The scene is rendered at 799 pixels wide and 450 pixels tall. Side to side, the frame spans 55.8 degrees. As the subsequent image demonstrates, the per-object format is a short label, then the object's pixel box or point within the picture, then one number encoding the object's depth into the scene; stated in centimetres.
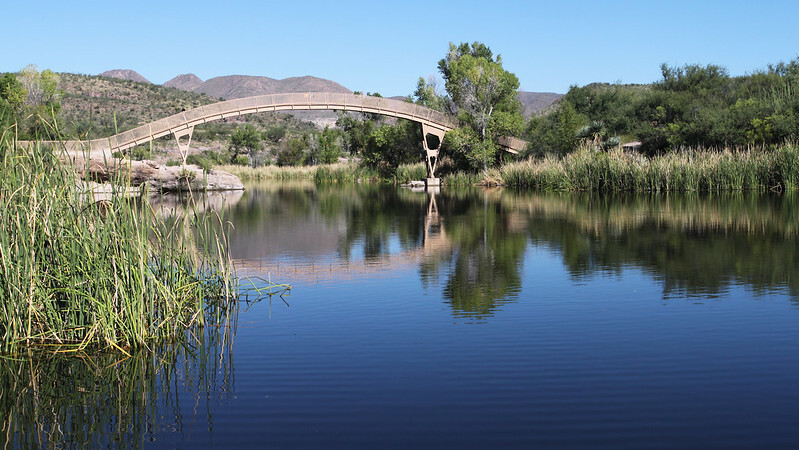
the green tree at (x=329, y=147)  6888
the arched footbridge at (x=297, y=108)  4059
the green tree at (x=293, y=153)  7444
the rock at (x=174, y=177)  3609
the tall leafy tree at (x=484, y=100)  4350
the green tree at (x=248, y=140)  7425
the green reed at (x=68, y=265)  668
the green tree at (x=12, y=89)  5080
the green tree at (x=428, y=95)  5234
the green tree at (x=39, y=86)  5831
